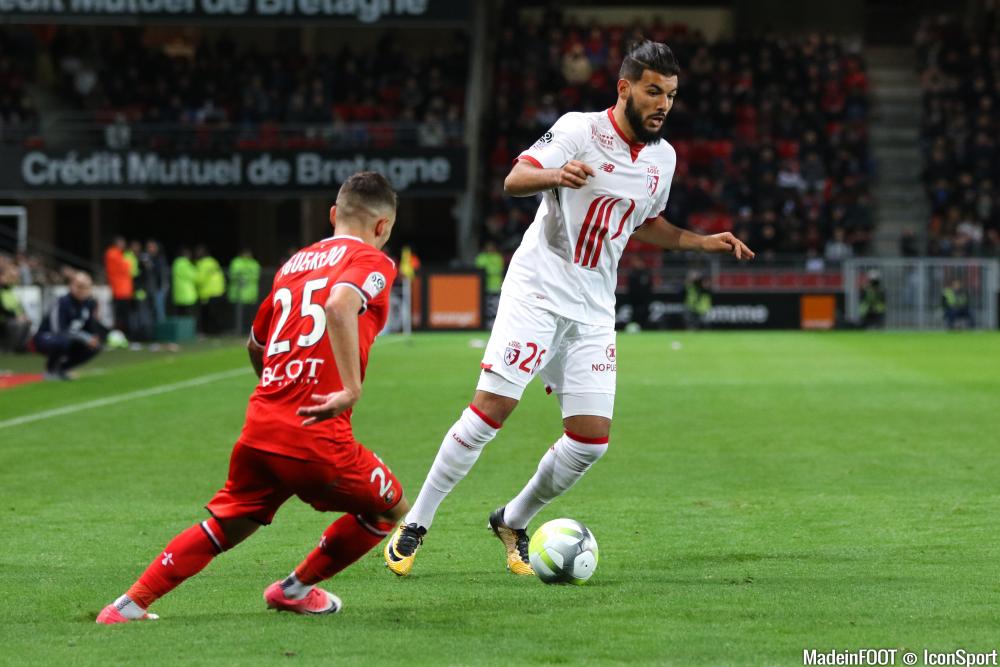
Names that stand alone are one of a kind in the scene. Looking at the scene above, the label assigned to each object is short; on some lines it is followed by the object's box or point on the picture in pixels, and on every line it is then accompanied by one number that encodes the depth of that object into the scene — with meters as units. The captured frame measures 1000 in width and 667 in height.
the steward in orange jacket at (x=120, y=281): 59.47
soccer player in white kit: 13.51
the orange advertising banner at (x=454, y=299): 67.94
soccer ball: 12.86
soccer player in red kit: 10.68
